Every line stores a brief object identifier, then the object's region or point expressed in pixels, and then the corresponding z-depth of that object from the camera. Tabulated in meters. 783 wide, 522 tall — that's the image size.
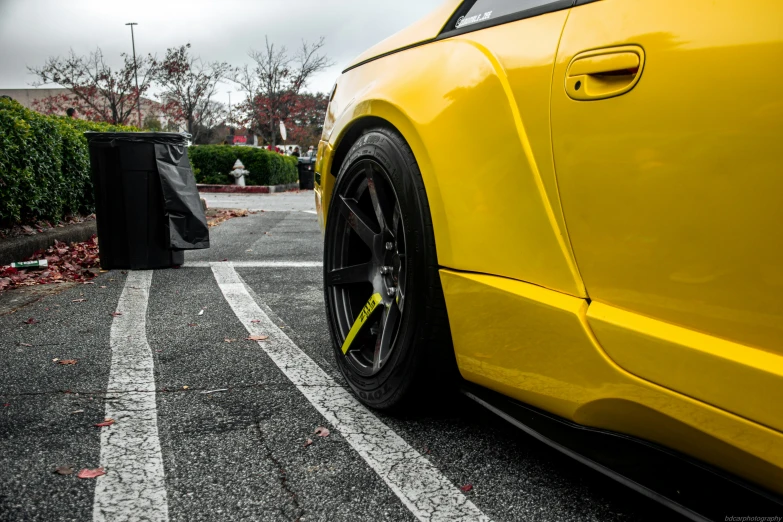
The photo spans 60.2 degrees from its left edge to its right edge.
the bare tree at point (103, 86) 30.58
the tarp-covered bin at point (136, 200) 5.66
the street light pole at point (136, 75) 31.59
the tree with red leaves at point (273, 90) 36.06
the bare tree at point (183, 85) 33.84
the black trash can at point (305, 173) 27.16
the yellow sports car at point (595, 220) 1.15
